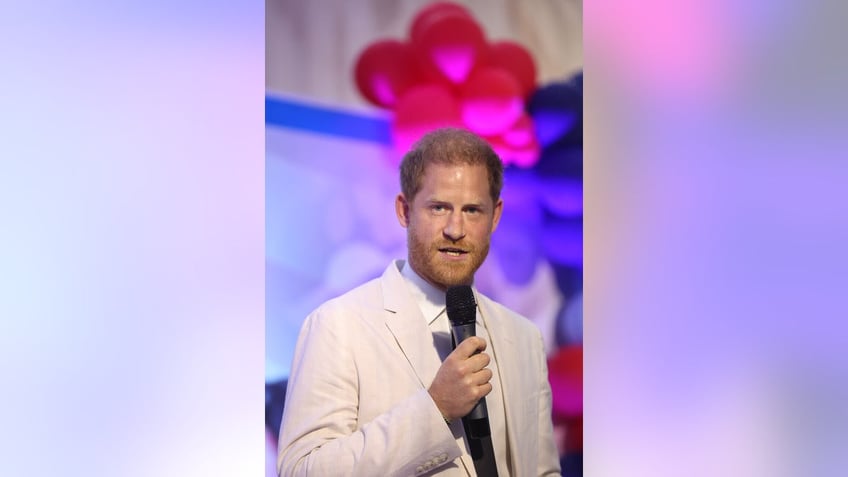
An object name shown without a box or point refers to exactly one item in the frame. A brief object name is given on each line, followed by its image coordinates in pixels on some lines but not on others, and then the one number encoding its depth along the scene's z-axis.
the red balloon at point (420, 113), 6.00
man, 4.96
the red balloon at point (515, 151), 6.06
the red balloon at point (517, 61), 6.11
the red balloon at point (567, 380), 6.09
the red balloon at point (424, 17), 6.08
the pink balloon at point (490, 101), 6.10
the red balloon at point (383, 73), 6.01
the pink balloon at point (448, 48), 6.08
